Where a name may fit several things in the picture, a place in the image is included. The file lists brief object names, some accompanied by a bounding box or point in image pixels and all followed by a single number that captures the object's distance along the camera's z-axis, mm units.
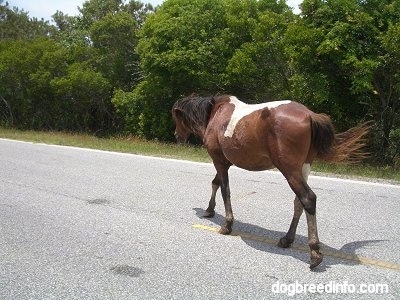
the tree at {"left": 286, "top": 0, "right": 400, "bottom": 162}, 12578
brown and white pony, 4672
